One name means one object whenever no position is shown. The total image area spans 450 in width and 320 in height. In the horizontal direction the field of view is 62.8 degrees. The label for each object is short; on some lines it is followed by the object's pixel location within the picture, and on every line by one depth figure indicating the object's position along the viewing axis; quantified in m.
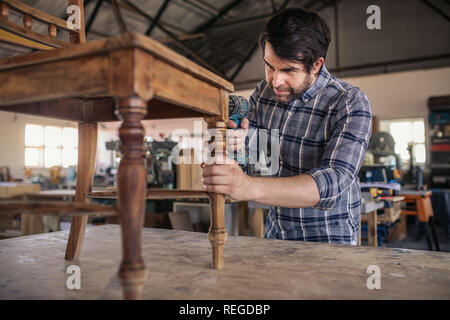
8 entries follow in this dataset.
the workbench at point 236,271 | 0.85
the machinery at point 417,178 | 4.24
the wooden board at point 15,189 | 5.06
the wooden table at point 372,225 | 2.65
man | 1.05
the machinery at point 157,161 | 3.75
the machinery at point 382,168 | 3.54
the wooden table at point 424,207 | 3.62
